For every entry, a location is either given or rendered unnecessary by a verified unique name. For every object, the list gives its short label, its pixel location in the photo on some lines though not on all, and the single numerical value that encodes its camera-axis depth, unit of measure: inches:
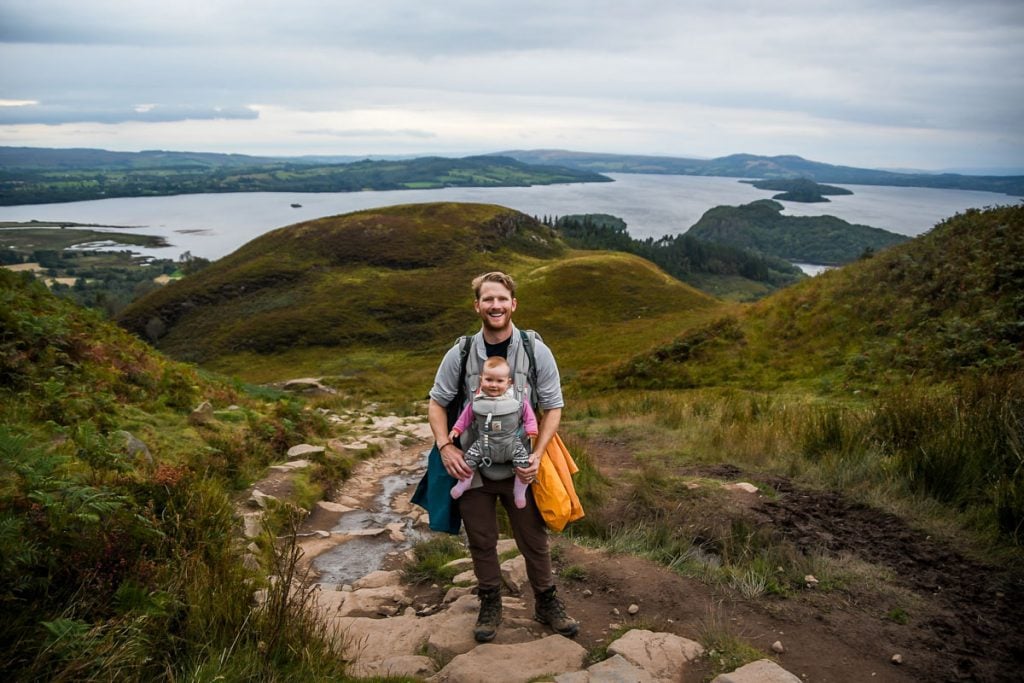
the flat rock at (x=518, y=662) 151.9
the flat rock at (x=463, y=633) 170.2
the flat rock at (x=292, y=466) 362.9
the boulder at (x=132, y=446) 236.0
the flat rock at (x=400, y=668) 150.8
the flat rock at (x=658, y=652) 151.7
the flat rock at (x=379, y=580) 239.3
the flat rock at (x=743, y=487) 289.9
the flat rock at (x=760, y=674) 145.1
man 168.6
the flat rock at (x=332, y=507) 342.6
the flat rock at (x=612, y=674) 147.4
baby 162.6
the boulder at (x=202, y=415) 363.9
